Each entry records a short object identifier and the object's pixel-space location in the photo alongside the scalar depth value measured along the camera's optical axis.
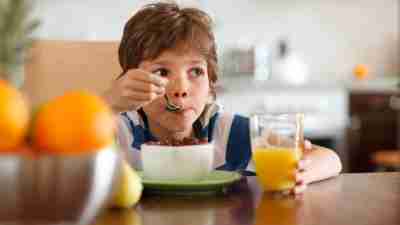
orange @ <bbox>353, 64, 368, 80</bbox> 4.72
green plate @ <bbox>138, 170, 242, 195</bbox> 1.26
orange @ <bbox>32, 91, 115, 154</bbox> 0.86
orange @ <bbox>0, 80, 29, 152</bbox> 0.85
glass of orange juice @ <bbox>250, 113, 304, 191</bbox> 1.31
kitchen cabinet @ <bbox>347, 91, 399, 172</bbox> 4.49
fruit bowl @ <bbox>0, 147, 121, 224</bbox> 0.85
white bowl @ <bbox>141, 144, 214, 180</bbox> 1.29
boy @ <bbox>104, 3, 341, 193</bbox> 1.59
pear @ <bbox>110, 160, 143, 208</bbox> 1.17
